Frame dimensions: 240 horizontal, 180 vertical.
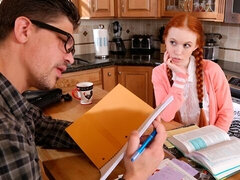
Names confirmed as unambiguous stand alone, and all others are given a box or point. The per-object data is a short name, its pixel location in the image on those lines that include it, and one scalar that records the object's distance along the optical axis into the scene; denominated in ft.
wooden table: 2.73
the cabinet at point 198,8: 7.73
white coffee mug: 4.47
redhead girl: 4.73
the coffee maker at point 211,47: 8.59
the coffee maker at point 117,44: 10.64
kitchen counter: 8.74
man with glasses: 2.01
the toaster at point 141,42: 10.79
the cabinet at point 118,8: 9.29
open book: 2.67
